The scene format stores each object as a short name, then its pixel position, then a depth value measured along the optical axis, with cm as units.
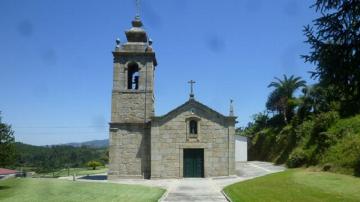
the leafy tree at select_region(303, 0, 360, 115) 1278
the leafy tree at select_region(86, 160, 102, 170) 4975
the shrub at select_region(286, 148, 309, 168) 2943
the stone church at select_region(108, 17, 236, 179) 2989
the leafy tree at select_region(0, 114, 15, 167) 2196
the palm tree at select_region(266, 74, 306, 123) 4869
